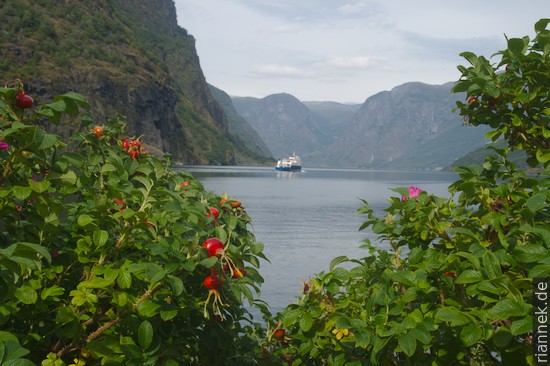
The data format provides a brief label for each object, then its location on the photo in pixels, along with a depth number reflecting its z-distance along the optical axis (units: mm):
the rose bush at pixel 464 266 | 2742
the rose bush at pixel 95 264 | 2676
